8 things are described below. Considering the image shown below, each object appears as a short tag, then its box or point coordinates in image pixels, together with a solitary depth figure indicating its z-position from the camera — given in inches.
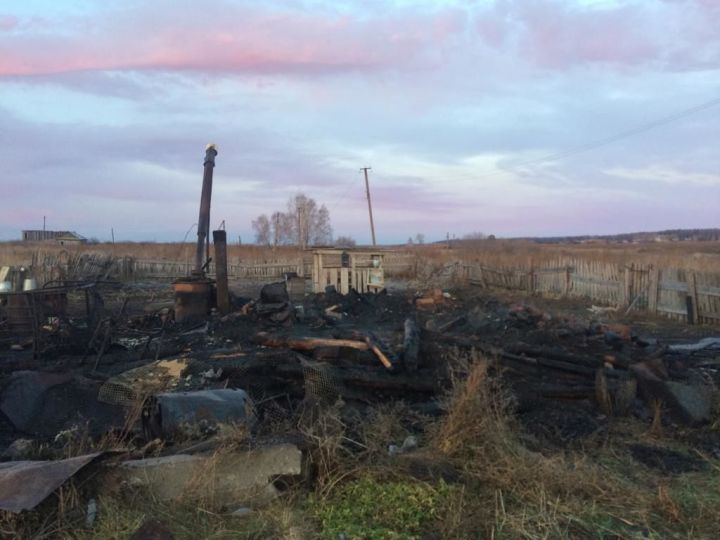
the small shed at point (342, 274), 865.5
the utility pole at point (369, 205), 1907.0
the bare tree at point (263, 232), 3149.6
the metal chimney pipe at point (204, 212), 639.8
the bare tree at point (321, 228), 2982.3
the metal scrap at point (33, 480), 133.1
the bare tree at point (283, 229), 3090.6
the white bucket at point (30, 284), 414.0
